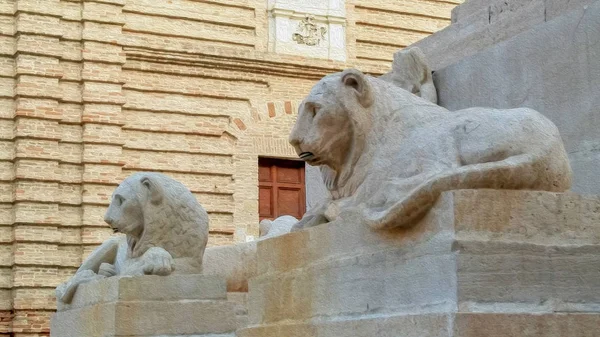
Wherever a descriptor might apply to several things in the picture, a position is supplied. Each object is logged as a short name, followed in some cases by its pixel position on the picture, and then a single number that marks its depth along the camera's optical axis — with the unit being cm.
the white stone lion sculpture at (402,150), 354
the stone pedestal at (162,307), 538
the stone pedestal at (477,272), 321
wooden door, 1576
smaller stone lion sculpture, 580
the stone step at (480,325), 311
